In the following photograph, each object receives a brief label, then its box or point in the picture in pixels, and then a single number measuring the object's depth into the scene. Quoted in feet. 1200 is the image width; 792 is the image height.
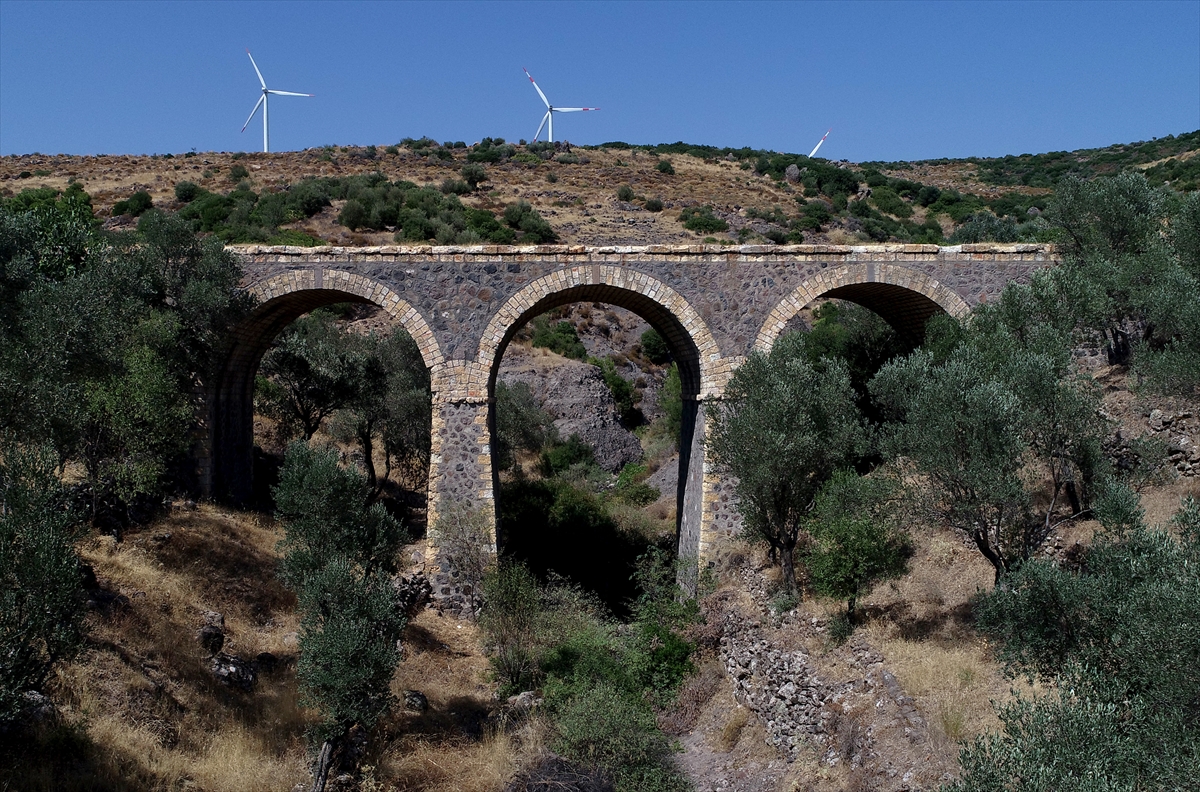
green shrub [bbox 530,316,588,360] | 113.27
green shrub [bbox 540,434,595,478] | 89.66
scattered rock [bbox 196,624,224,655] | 38.78
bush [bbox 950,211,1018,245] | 97.19
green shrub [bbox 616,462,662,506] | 82.53
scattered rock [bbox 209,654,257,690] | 37.50
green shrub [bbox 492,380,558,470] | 80.28
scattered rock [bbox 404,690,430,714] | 39.60
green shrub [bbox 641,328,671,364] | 121.90
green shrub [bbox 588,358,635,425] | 108.37
